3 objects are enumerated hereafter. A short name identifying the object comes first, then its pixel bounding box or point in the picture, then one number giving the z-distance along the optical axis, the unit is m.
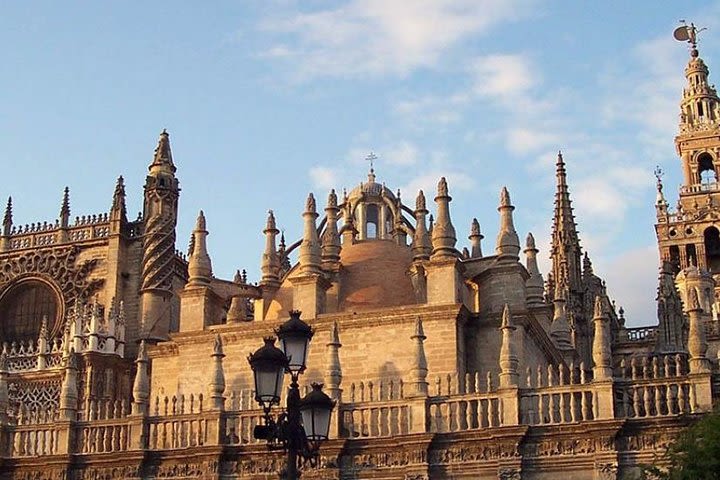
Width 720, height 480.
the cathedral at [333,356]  23.17
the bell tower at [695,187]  66.88
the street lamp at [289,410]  13.83
